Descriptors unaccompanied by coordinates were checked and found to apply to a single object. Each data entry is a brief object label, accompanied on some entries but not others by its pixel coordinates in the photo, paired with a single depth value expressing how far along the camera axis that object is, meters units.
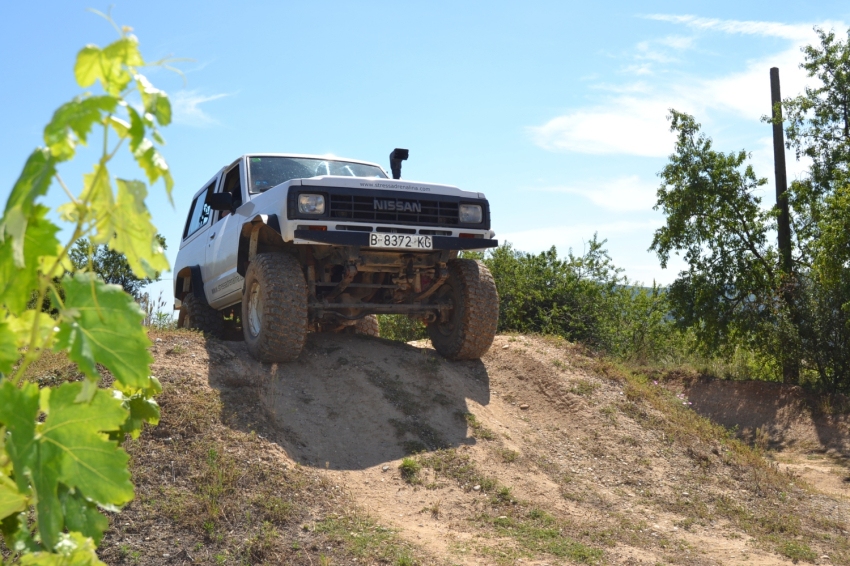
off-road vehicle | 7.50
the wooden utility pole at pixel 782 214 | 14.59
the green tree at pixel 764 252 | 14.32
